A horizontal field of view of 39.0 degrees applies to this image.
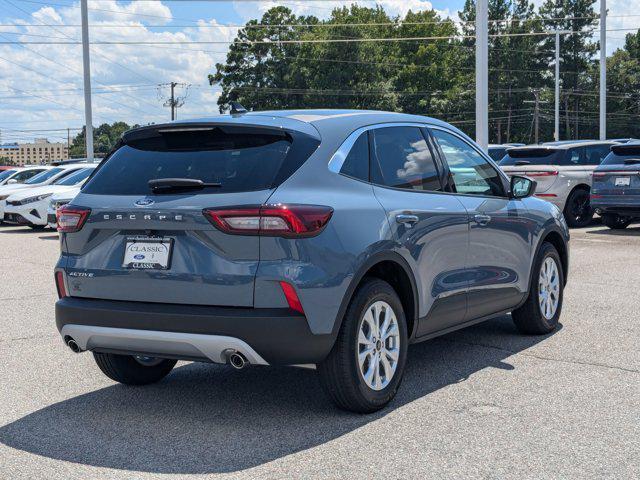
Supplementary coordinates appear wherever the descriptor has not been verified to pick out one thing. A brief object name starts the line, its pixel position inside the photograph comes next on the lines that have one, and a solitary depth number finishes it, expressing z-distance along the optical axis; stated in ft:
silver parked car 58.49
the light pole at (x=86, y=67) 114.11
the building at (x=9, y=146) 592.77
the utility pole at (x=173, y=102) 299.58
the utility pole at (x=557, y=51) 174.94
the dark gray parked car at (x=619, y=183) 53.72
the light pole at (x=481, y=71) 67.41
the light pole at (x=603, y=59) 110.63
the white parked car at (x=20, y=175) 84.74
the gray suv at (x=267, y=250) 15.06
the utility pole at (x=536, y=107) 294.87
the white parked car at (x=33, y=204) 67.77
